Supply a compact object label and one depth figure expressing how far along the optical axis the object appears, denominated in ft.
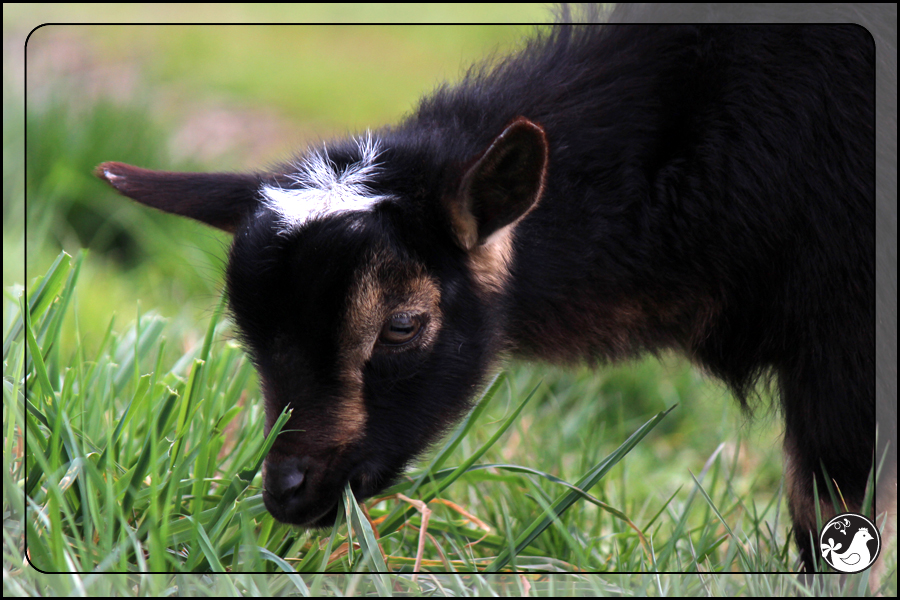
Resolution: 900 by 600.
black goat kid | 15.78
